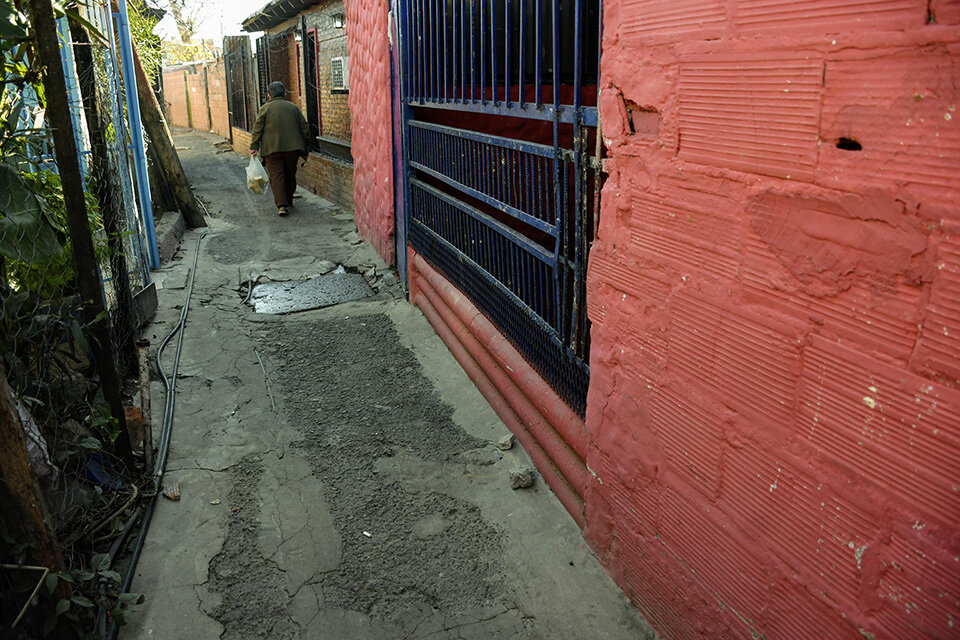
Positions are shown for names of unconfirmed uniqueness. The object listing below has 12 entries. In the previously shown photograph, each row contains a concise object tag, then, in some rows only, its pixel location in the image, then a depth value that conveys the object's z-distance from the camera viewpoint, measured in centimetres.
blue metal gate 281
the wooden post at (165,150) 818
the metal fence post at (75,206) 255
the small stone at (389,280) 646
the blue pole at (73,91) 404
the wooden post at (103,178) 362
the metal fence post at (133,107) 639
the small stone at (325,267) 695
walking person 989
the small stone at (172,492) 318
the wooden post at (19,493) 204
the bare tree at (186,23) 3412
